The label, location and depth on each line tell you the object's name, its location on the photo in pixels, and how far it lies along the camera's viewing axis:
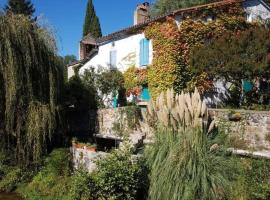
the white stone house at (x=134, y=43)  11.96
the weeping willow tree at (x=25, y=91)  8.21
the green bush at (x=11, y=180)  8.23
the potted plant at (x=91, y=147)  8.43
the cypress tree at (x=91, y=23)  25.05
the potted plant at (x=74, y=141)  8.94
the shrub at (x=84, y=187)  5.80
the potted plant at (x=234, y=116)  8.14
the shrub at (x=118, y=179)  5.67
